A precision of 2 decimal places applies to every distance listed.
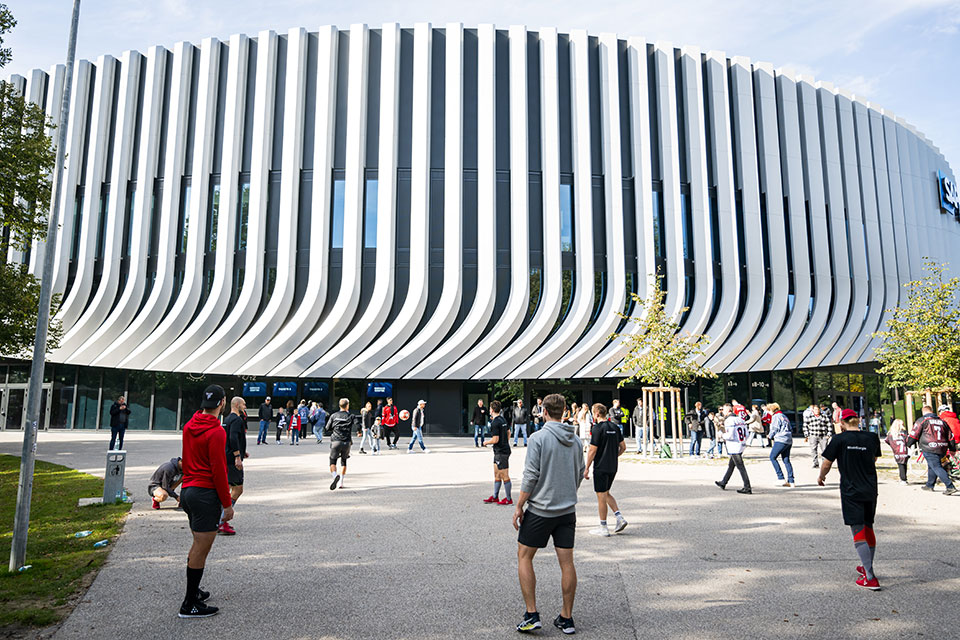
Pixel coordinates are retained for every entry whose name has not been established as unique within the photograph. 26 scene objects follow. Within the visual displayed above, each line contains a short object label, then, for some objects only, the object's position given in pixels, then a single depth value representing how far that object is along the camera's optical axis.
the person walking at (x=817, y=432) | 15.79
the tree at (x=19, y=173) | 13.80
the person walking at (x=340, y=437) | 11.88
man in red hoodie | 5.20
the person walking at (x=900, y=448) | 13.25
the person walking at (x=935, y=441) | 11.27
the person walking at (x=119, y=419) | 18.52
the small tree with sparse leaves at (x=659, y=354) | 20.53
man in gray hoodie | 4.84
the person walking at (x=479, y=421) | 22.52
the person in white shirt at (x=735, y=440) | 11.34
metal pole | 6.32
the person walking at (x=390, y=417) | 21.49
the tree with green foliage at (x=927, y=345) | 16.75
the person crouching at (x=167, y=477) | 9.42
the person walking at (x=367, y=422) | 20.60
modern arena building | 28.70
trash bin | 9.94
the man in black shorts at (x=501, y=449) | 10.26
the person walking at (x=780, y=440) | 12.66
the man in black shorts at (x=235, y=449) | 8.32
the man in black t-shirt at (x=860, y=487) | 6.03
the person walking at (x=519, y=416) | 17.02
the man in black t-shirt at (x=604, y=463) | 8.26
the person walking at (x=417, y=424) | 20.32
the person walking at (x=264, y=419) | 23.84
